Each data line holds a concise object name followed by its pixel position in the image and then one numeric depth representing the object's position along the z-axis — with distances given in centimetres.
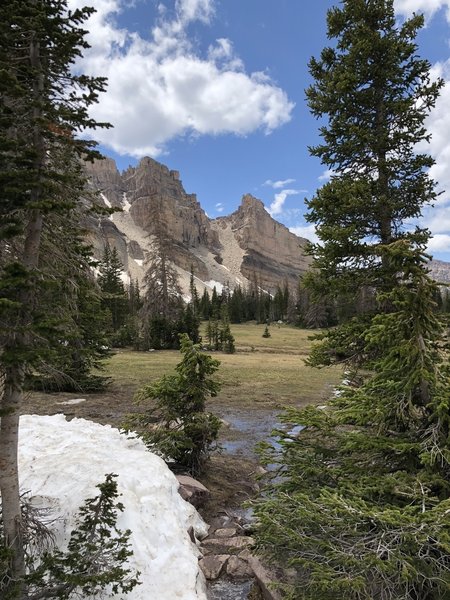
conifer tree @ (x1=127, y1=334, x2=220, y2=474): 1052
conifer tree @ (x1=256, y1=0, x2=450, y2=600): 426
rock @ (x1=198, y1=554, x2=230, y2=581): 664
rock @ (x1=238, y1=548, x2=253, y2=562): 700
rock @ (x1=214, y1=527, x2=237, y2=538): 807
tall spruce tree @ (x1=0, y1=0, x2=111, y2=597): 451
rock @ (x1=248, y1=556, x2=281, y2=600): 569
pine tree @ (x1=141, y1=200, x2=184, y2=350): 4394
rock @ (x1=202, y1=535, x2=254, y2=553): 748
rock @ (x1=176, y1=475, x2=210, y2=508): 887
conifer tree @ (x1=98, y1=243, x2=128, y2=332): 4931
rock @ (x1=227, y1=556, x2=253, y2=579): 669
